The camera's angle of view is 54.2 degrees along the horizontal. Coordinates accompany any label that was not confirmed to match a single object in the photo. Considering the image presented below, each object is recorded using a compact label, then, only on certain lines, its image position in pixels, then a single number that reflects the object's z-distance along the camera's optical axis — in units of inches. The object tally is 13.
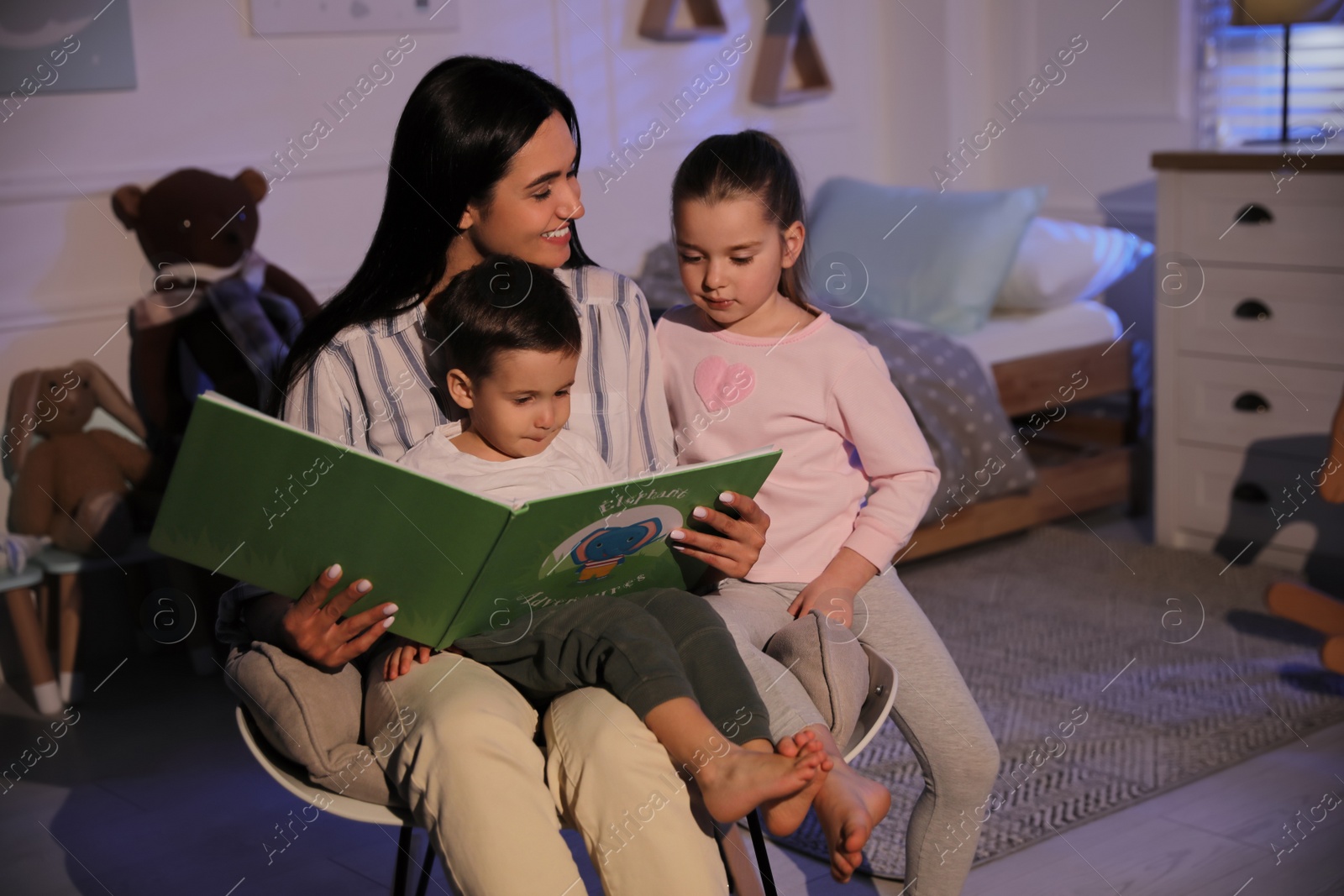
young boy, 45.3
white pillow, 126.6
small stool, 98.1
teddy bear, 102.2
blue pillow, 125.2
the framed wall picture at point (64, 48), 101.2
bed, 120.5
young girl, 54.0
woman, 44.4
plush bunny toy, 98.8
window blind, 123.6
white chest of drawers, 107.1
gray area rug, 78.5
